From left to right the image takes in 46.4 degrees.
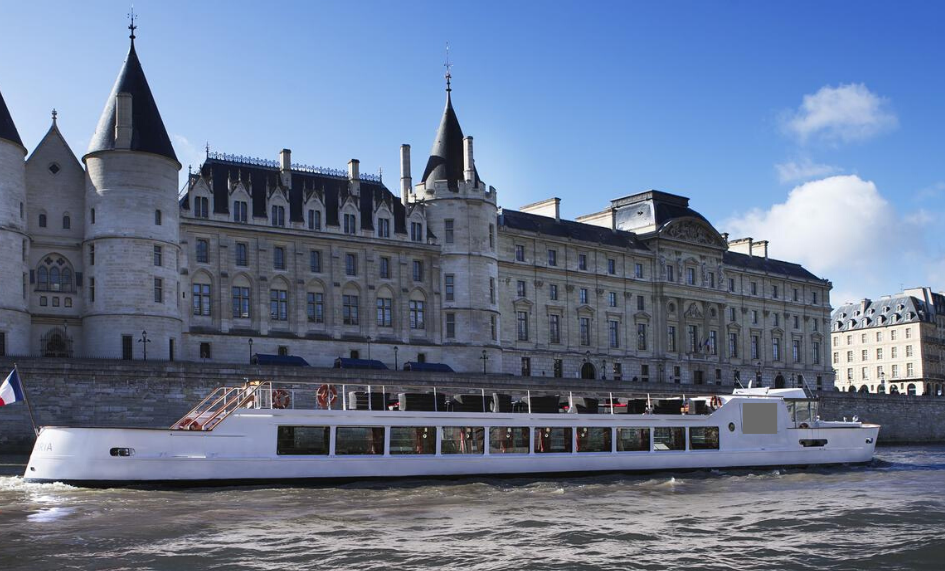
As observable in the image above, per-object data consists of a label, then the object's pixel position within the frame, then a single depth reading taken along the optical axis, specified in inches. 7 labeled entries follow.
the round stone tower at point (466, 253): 2694.4
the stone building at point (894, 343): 4739.2
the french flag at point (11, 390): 1222.3
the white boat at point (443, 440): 1212.5
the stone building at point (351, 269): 2162.9
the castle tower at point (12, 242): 2044.8
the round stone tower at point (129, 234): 2134.6
